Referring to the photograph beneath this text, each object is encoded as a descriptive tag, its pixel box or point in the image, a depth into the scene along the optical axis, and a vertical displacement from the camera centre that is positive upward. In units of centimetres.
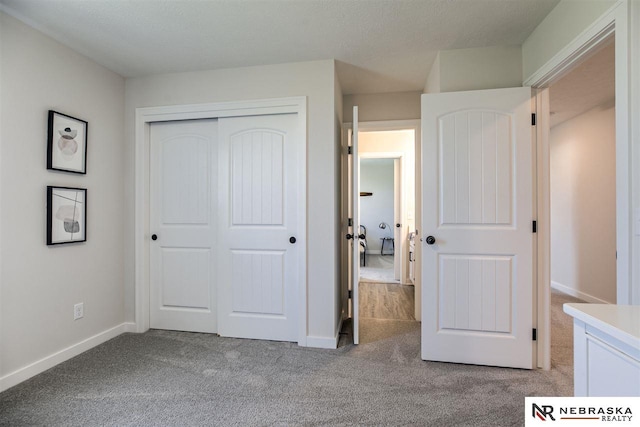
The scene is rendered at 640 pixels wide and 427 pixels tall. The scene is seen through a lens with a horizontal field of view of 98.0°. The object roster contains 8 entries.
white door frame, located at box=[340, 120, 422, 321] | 285 +35
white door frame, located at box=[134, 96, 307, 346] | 229 +41
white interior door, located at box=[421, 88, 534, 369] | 194 -10
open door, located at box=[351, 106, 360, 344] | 227 -8
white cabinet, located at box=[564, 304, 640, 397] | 64 -34
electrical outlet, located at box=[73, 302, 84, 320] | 216 -77
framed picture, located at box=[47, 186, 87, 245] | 195 -2
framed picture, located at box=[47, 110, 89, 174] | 196 +51
